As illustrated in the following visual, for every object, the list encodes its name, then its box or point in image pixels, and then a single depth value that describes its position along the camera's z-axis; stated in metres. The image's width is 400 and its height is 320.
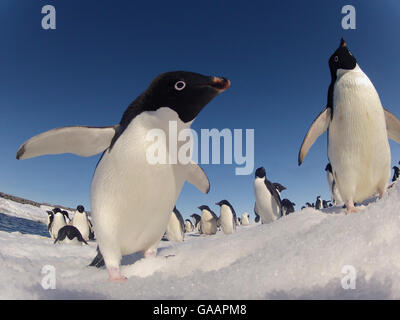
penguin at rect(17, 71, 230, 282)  1.64
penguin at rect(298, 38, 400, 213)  2.27
